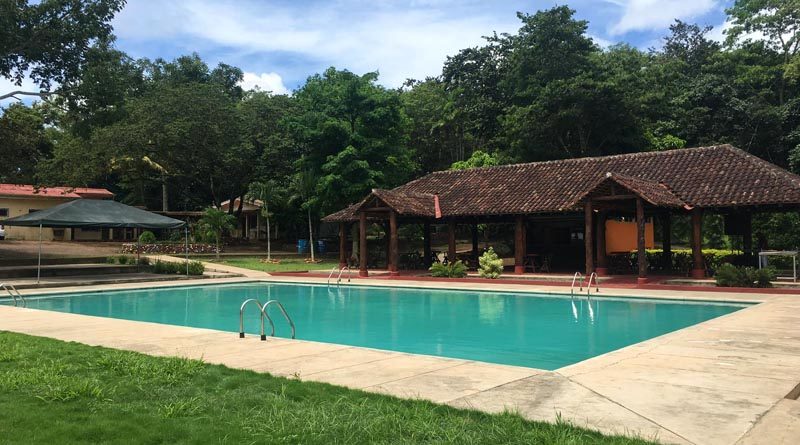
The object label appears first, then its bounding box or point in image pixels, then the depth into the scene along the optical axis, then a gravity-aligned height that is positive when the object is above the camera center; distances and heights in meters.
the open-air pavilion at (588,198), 19.88 +1.68
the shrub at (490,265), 23.23 -0.79
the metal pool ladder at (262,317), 9.56 -1.12
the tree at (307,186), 34.81 +3.51
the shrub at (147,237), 38.28 +0.71
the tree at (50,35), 24.45 +8.98
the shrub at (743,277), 17.50 -1.02
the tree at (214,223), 35.94 +1.52
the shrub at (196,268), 26.53 -0.90
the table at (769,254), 18.36 -0.41
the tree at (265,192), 37.12 +3.44
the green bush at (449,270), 23.77 -0.99
